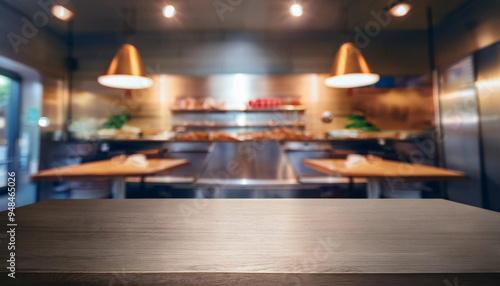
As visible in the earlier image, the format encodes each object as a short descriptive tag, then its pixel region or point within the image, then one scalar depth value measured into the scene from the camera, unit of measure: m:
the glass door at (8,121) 3.94
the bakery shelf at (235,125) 5.24
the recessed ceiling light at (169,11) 2.85
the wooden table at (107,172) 1.40
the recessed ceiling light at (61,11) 3.43
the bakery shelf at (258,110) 5.19
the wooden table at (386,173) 1.35
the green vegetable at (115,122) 5.19
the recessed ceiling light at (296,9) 3.03
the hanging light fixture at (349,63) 2.43
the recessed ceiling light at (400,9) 2.83
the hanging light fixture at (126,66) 2.41
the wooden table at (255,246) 0.22
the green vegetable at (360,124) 4.91
